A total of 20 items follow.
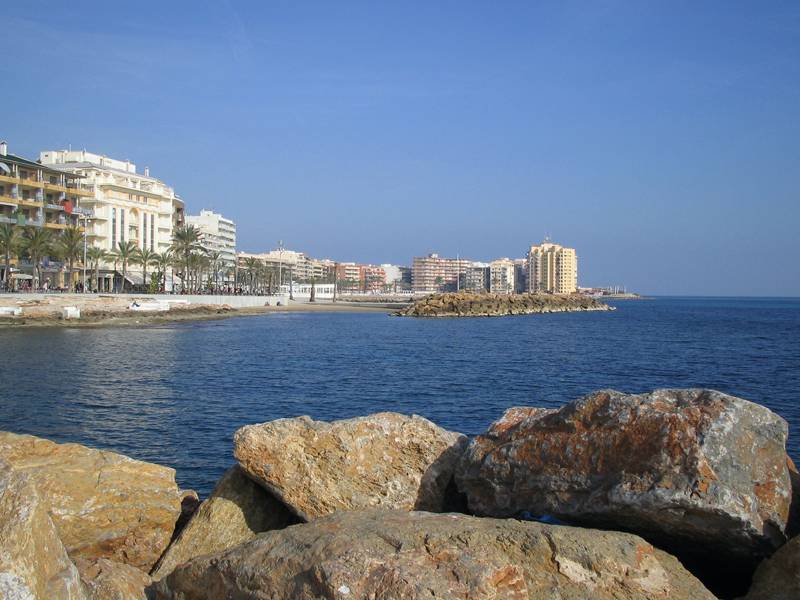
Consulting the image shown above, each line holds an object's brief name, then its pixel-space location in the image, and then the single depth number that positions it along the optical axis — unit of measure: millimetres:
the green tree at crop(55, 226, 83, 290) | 82500
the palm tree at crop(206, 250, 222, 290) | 130712
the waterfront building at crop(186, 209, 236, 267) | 163375
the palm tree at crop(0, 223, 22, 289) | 74188
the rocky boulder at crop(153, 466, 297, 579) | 7023
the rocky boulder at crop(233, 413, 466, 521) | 7059
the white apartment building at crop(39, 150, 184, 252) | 100688
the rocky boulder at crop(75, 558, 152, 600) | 5633
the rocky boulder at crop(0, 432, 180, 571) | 7059
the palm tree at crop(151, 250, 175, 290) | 102862
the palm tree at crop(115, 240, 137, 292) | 94562
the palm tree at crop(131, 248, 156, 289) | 97938
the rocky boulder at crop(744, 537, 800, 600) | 5258
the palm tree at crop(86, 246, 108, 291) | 89000
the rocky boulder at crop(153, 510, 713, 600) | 4684
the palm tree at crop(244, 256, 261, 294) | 146125
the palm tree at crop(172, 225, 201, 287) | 106312
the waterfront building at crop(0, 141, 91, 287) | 82750
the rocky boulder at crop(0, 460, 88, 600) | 4414
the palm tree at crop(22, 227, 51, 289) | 77750
